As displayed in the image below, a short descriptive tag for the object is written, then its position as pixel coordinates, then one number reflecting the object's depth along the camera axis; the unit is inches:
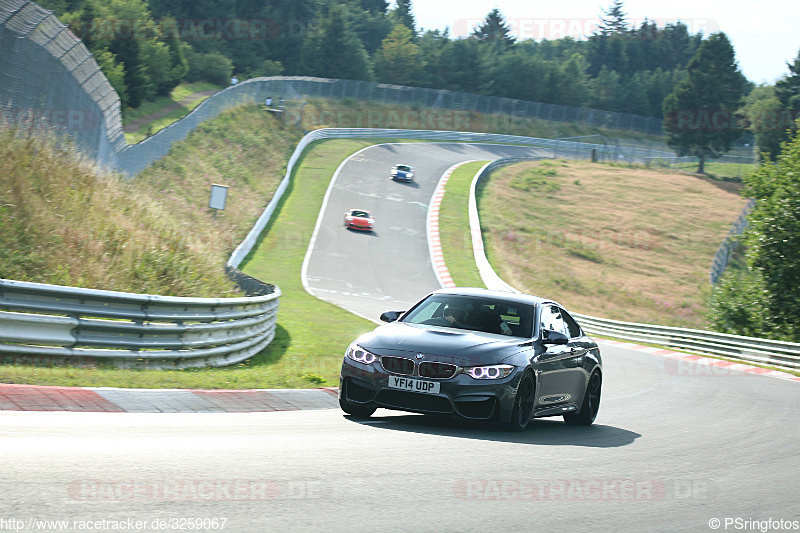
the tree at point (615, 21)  6565.0
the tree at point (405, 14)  6215.6
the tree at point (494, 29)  5821.9
